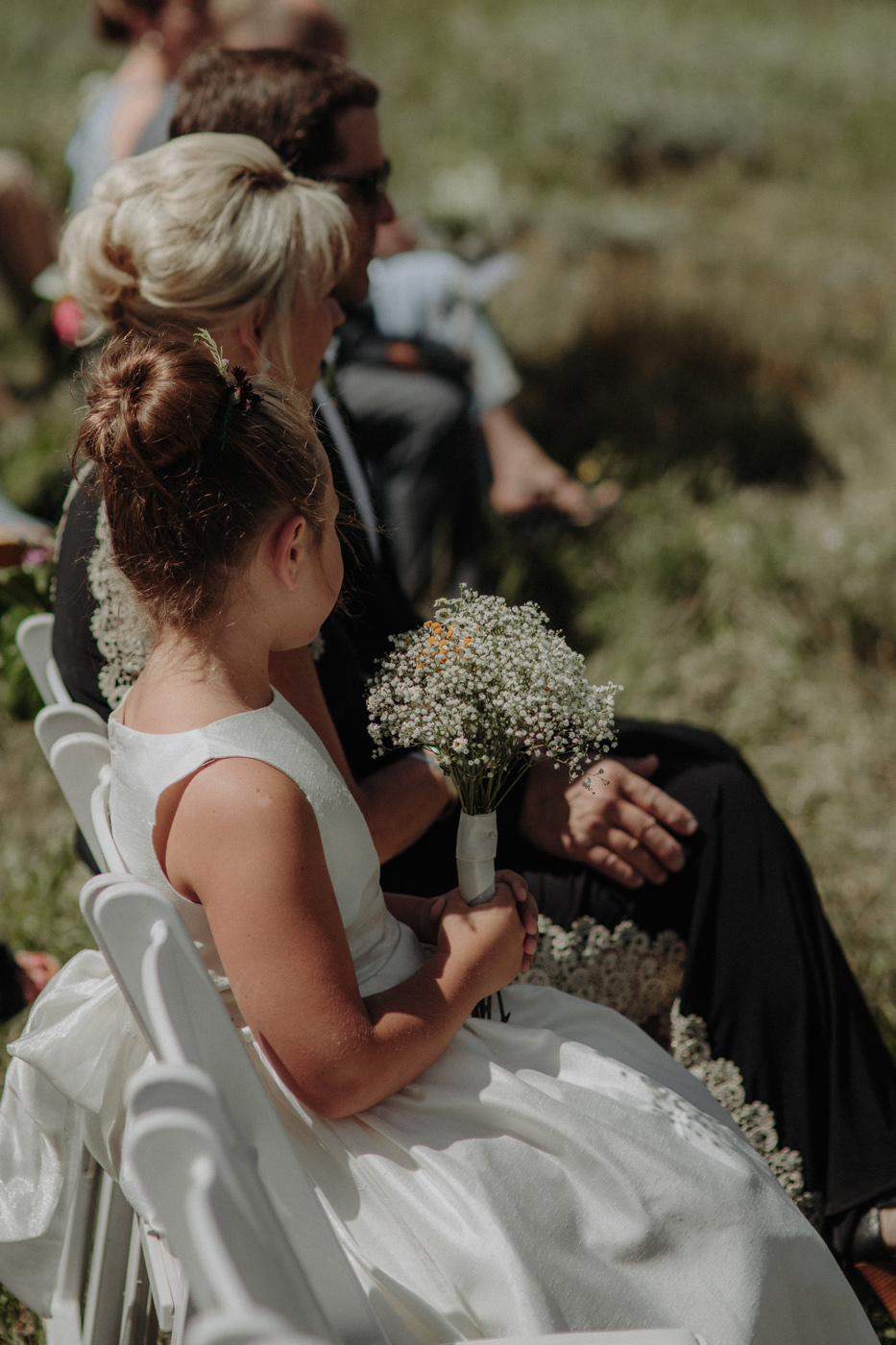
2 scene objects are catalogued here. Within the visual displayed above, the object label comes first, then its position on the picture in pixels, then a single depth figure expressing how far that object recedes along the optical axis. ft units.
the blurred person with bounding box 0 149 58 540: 17.34
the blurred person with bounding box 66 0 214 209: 13.38
